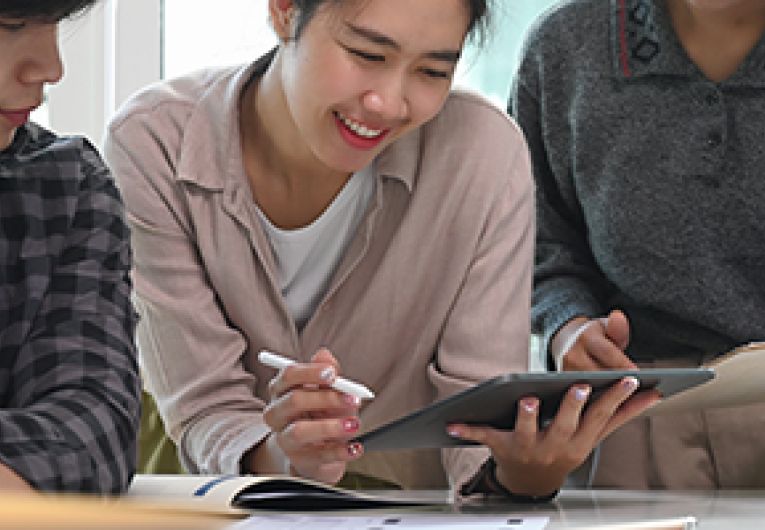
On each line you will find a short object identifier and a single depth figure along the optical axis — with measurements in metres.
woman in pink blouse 2.15
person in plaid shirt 1.80
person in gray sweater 2.27
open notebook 1.84
